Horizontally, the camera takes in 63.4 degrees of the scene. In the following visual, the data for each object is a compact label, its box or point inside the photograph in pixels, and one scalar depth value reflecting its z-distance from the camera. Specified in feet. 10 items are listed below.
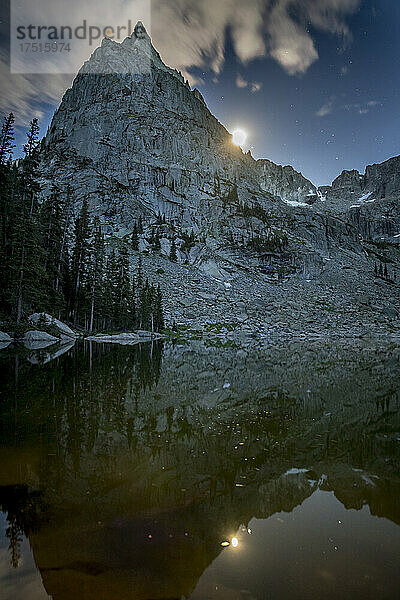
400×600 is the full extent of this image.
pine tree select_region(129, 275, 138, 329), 205.16
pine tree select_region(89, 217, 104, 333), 169.84
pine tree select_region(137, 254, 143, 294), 225.48
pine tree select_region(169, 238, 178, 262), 295.89
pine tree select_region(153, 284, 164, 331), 211.20
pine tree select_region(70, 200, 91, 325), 172.24
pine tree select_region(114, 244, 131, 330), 197.57
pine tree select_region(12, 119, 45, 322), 117.29
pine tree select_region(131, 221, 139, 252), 293.59
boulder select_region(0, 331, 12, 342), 104.48
